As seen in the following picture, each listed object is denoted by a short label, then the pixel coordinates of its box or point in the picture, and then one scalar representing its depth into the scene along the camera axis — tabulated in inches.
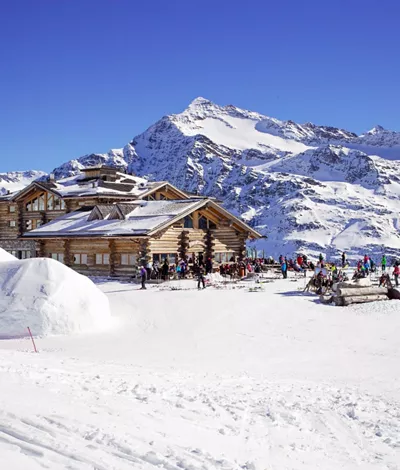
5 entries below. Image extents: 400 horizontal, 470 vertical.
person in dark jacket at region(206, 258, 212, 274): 1293.1
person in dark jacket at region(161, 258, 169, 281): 1206.9
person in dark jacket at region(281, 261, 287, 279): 1320.1
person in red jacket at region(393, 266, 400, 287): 1132.1
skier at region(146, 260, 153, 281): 1218.9
